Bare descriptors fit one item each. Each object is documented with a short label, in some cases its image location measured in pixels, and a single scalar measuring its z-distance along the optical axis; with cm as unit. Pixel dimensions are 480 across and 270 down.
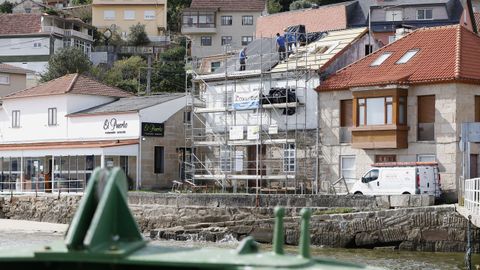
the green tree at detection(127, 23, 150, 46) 10194
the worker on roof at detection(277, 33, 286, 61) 4878
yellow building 10838
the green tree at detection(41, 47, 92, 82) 8056
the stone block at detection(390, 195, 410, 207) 3459
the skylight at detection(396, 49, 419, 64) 4266
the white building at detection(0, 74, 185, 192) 4909
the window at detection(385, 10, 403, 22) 7295
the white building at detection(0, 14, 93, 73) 9312
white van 3662
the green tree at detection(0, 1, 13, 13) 11875
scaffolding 4459
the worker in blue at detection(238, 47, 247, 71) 4956
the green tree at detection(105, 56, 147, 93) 8474
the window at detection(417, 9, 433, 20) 7500
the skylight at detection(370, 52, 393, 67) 4350
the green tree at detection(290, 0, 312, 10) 9556
